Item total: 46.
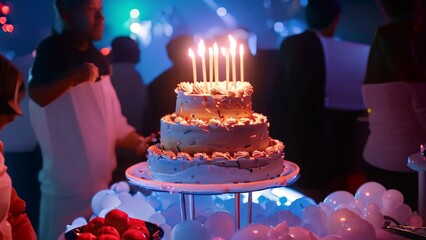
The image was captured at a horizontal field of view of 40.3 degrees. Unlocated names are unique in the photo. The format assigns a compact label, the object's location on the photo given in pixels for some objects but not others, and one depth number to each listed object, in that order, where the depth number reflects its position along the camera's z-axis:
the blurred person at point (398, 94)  3.98
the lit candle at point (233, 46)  2.71
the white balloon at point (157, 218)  2.88
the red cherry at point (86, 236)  2.28
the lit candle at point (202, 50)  2.71
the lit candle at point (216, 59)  2.75
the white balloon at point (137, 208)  3.03
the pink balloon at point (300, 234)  2.47
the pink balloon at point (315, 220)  2.81
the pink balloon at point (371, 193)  3.28
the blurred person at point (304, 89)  4.21
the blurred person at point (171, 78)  3.99
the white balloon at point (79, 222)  2.97
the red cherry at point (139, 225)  2.38
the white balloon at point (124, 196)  3.16
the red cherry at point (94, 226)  2.43
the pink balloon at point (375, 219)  2.90
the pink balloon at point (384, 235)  2.85
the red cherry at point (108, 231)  2.35
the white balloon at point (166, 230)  2.69
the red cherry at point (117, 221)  2.43
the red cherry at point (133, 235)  2.29
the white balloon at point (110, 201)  3.12
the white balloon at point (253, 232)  2.41
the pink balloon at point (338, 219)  2.71
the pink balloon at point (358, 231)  2.63
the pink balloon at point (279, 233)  2.42
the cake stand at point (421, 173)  2.92
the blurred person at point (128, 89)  3.86
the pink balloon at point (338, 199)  3.26
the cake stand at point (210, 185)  2.46
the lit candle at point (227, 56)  2.68
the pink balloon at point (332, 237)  2.55
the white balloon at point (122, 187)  3.49
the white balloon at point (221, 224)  2.62
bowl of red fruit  2.31
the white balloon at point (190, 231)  2.44
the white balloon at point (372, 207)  2.97
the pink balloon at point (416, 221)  3.02
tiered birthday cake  2.52
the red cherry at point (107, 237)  2.28
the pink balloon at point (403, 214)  3.06
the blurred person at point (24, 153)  3.56
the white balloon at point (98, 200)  3.33
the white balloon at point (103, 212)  3.05
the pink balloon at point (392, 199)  3.15
